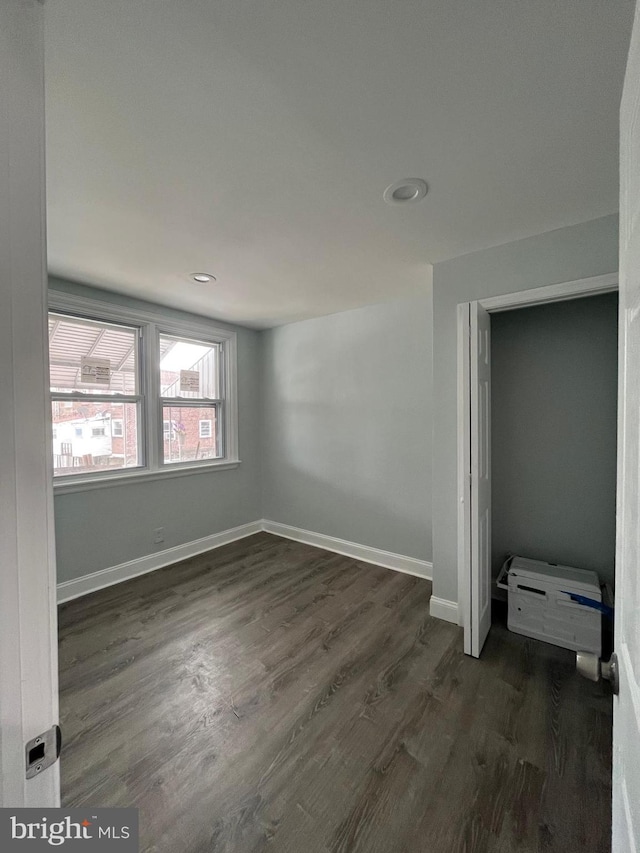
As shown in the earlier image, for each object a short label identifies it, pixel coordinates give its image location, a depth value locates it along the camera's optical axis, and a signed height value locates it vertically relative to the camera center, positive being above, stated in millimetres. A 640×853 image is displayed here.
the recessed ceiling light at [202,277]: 2486 +1084
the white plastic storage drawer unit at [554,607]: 1960 -1147
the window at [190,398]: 3350 +246
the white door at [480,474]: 1892 -321
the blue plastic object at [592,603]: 1925 -1069
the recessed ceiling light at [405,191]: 1509 +1060
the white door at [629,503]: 521 -156
